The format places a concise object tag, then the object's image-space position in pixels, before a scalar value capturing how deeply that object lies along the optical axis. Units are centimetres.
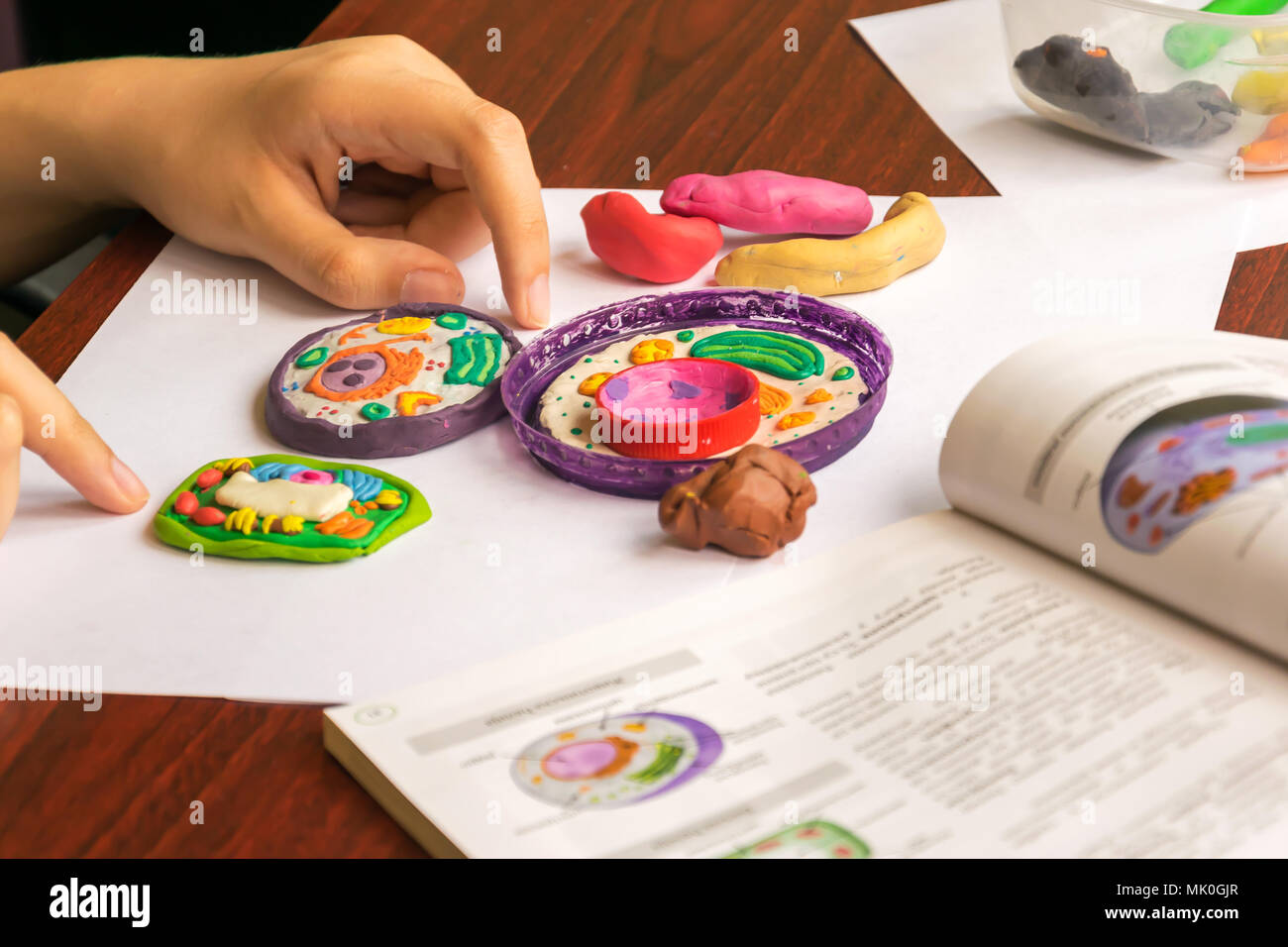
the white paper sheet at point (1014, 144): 85
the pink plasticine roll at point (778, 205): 82
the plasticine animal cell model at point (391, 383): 65
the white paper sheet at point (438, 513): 53
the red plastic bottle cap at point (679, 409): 60
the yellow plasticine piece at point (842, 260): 77
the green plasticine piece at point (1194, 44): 84
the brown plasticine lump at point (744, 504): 54
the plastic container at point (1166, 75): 84
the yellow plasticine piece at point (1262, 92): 84
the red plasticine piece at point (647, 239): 78
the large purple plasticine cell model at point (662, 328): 60
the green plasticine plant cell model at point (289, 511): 57
